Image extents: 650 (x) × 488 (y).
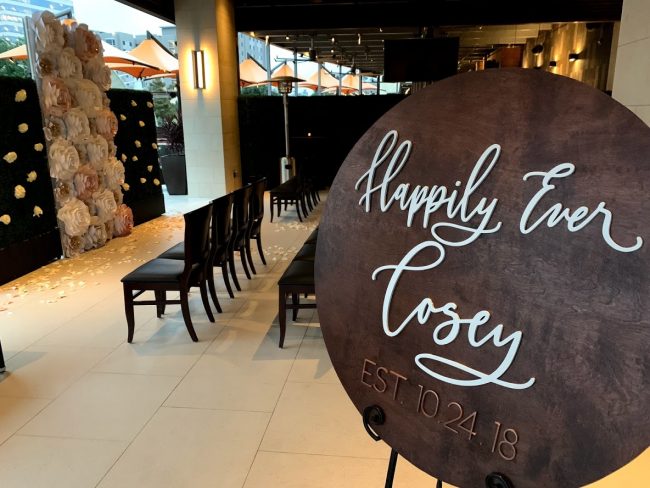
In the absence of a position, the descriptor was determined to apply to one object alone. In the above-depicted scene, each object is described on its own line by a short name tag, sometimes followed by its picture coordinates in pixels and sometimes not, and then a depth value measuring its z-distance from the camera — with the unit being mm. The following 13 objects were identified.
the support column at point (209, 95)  8750
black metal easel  946
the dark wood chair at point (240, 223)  4422
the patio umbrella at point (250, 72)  10484
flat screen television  7164
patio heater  8883
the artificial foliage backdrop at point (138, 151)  6707
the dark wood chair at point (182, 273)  3386
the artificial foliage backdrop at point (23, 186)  4723
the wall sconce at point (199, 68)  8805
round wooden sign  822
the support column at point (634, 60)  2295
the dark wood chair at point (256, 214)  4926
